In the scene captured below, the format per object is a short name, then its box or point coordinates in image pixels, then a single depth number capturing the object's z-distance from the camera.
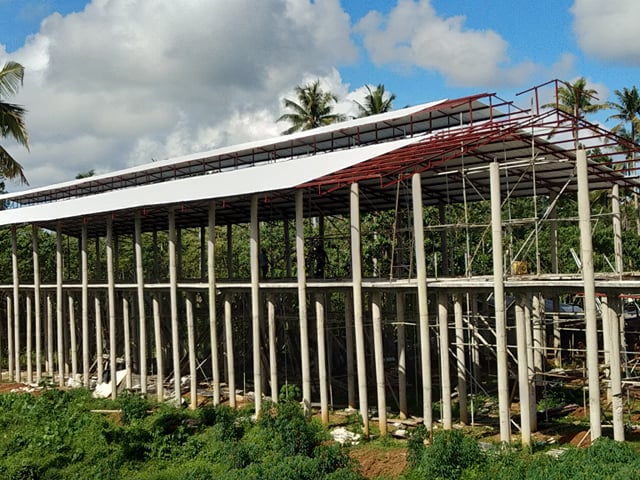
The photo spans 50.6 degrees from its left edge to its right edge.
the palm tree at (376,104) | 46.38
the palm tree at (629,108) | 48.12
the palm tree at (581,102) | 45.33
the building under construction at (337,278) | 17.50
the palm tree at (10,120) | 21.22
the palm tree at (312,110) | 47.50
